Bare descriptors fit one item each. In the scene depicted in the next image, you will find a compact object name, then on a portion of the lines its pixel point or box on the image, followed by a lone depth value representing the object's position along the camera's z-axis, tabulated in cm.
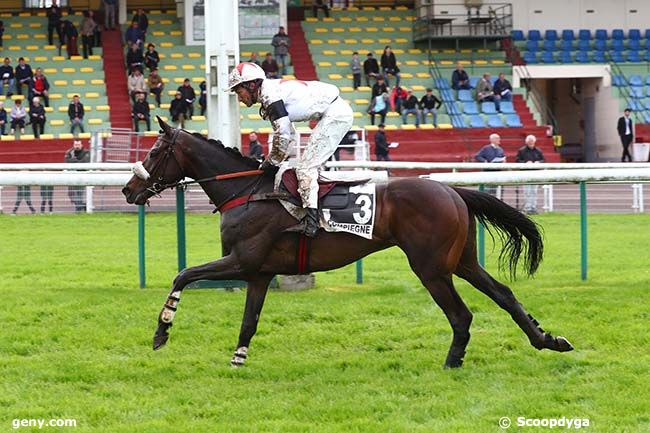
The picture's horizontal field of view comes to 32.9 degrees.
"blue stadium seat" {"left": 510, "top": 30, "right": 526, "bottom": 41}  3625
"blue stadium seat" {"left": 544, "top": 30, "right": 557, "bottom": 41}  3629
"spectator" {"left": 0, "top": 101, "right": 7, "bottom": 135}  2841
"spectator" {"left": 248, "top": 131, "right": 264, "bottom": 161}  2220
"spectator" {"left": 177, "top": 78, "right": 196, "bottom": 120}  2936
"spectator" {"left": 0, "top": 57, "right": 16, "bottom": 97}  3038
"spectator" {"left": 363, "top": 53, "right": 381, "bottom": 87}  3288
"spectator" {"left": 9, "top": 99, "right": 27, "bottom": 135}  2848
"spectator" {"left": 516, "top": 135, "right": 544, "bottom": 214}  2170
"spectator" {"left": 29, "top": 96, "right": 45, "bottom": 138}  2844
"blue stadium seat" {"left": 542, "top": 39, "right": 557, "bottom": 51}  3566
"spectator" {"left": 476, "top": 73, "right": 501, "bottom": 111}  3234
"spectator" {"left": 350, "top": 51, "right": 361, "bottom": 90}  3259
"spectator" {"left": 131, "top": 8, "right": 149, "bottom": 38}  3408
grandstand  3052
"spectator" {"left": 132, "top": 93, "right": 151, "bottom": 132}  2875
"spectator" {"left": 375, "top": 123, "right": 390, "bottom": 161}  2583
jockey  768
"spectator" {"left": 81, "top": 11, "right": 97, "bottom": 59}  3362
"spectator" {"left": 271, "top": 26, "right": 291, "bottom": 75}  3266
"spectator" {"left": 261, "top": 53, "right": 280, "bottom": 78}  3086
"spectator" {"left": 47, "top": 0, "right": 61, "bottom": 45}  3425
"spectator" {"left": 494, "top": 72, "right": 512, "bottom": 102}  3256
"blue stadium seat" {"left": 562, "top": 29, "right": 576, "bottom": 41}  3628
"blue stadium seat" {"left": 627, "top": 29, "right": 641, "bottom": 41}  3703
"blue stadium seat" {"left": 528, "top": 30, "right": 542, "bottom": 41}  3625
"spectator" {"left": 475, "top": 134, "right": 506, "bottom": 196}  2156
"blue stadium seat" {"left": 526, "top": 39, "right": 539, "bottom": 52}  3566
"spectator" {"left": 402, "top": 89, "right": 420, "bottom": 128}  3102
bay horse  768
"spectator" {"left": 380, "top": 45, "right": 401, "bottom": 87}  3297
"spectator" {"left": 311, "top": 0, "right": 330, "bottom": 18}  3806
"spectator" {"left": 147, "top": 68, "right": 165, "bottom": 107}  3061
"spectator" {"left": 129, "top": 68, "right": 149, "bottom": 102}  3020
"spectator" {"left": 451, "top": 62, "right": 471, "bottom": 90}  3294
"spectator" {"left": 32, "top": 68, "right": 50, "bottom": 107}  2978
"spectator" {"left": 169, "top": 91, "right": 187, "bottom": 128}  2916
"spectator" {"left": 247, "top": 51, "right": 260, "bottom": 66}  2960
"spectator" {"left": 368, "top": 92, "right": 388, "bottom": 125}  3059
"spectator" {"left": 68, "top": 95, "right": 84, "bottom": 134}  2855
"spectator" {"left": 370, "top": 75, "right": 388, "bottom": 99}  3095
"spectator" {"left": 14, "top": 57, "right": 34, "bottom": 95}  3039
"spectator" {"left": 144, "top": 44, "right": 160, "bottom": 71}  3200
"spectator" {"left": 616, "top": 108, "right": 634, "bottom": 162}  3112
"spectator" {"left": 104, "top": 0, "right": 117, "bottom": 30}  3531
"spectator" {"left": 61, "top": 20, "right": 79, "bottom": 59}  3372
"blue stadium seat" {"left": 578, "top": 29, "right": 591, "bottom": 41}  3644
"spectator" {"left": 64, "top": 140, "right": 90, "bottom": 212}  2249
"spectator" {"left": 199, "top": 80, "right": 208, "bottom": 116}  2964
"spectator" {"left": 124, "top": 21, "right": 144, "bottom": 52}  3257
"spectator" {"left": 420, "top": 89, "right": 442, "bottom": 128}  3120
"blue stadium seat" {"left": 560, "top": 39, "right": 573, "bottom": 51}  3569
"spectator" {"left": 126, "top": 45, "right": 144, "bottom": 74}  3162
